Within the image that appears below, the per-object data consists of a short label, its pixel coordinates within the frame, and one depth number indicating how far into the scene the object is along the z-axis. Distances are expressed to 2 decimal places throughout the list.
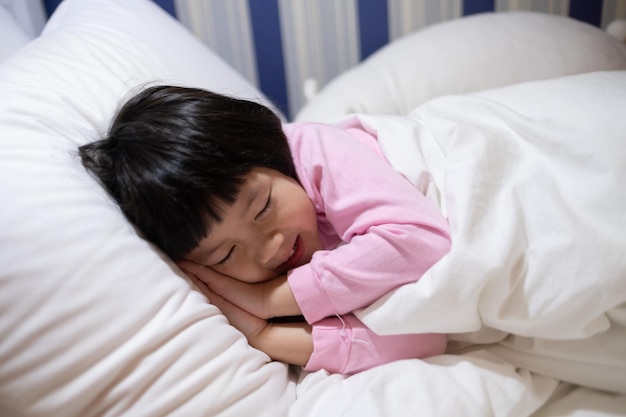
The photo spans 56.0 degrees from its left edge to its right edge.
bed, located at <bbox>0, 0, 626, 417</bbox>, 0.61
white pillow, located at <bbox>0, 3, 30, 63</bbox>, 1.00
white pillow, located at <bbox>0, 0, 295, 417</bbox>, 0.60
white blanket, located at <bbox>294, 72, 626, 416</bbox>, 0.65
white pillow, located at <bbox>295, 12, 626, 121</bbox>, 1.16
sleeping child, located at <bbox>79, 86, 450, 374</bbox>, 0.72
